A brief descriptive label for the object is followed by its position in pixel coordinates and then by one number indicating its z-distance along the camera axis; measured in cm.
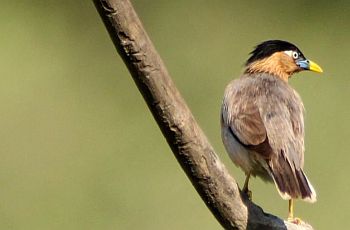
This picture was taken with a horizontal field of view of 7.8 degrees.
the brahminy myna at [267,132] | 1296
